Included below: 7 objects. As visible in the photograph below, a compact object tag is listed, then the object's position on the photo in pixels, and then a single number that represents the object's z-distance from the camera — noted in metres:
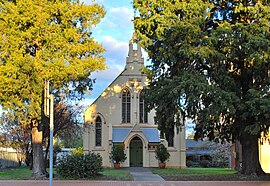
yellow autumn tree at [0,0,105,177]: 23.03
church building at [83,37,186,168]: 42.50
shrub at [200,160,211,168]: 51.92
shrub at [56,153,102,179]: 24.58
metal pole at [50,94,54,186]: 13.30
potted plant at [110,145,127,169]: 40.19
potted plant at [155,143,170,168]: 41.00
